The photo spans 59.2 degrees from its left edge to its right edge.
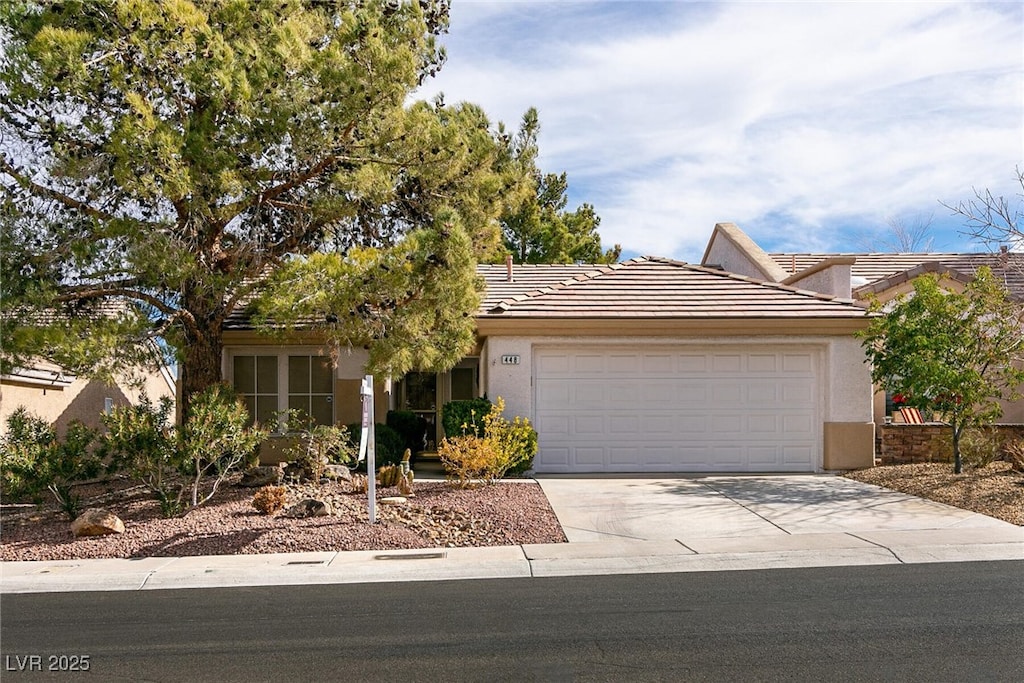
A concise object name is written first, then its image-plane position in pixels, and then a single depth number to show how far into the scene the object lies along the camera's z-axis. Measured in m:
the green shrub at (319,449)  13.23
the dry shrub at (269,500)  11.74
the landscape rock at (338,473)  13.69
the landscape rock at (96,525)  10.88
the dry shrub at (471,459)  13.20
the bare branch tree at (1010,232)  14.81
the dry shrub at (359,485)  13.23
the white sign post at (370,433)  10.90
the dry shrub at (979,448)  14.51
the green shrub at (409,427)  17.52
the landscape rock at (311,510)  11.52
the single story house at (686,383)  15.64
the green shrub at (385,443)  15.24
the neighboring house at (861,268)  18.05
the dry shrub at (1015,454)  13.99
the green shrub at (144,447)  11.53
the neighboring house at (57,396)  17.27
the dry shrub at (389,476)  13.52
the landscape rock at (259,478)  13.74
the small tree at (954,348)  13.80
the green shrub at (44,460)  11.35
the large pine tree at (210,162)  11.00
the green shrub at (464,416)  14.62
